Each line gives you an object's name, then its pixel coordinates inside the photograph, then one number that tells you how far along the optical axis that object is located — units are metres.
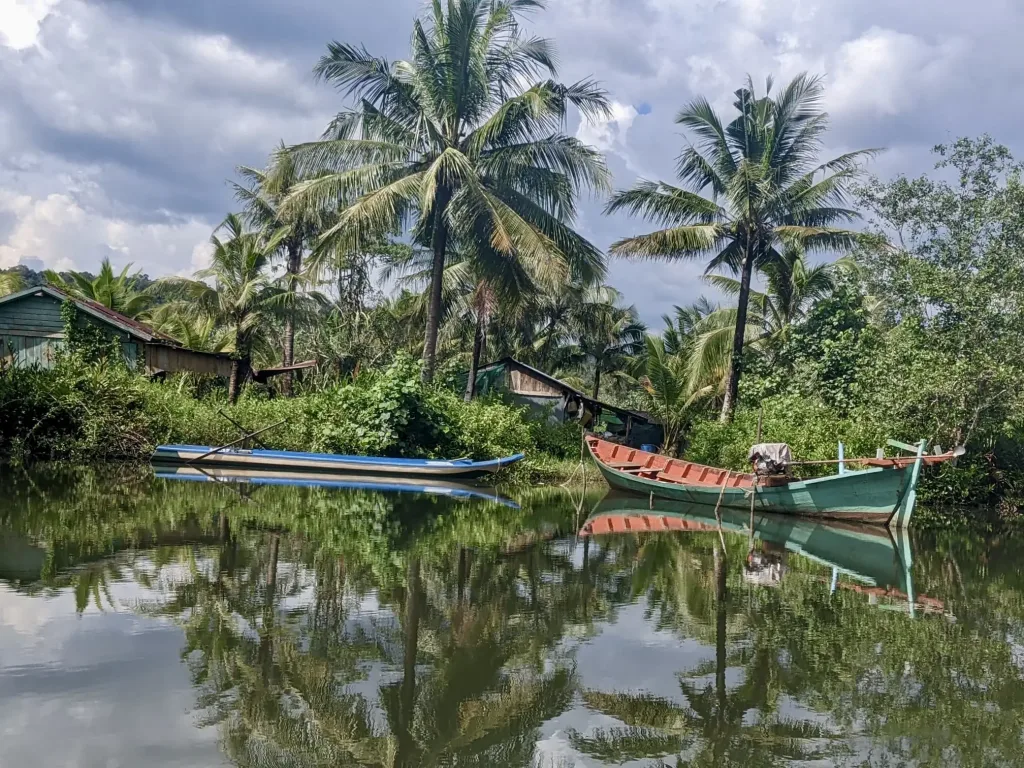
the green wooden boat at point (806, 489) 13.54
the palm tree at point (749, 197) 18.97
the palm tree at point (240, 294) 23.02
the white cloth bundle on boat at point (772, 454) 14.91
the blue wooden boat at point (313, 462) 17.86
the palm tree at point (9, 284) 26.28
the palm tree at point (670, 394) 23.27
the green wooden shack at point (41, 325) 20.05
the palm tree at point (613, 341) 32.56
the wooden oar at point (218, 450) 17.83
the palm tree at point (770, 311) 21.47
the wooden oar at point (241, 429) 18.94
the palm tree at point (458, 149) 17.30
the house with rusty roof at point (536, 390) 26.92
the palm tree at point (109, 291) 25.84
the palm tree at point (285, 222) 25.02
